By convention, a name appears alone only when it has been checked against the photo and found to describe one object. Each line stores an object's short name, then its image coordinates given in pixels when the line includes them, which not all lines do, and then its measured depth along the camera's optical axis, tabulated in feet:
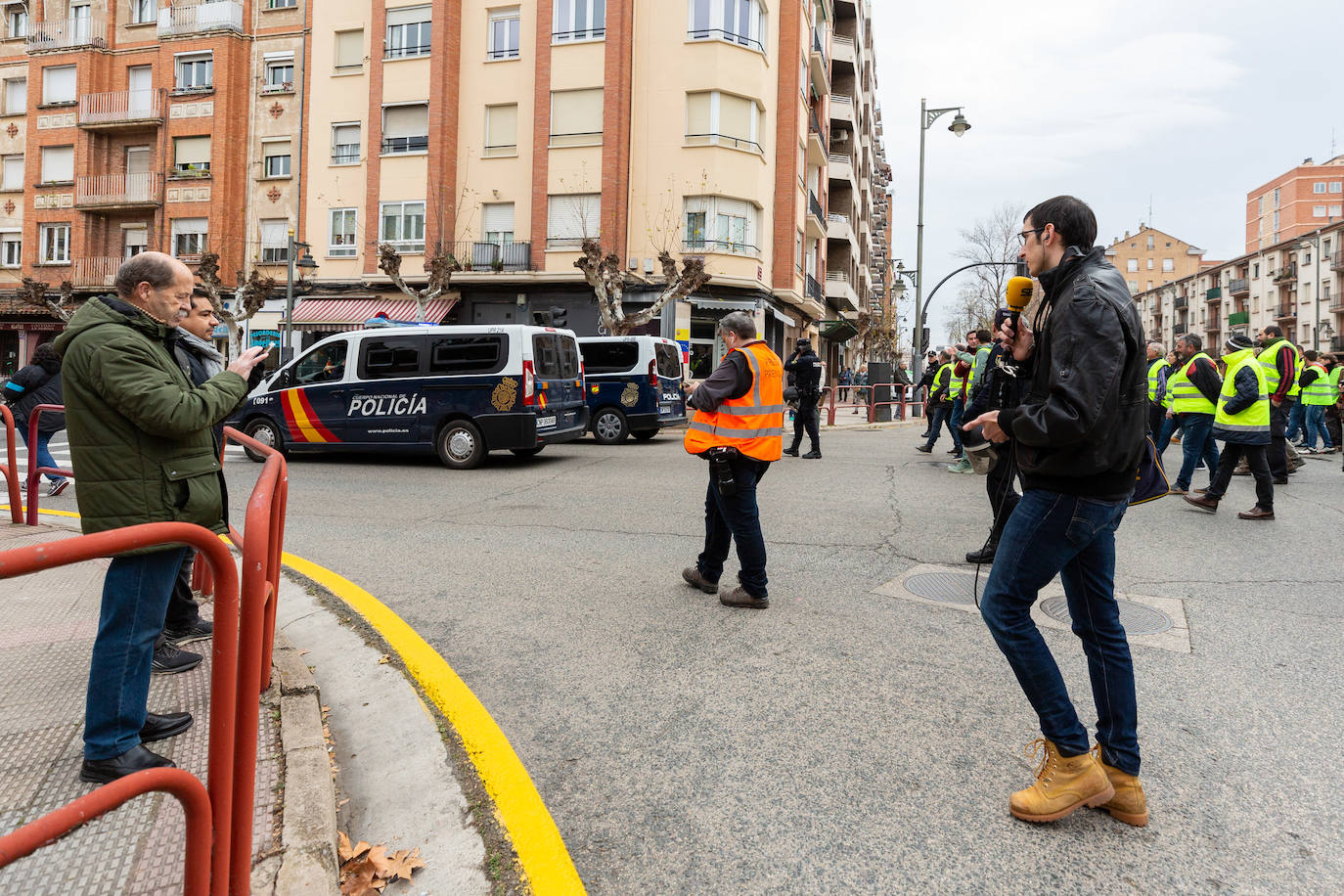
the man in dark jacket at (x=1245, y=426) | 26.94
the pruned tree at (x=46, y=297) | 101.76
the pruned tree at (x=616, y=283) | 75.56
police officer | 42.68
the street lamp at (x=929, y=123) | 90.74
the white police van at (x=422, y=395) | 37.45
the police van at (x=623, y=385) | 51.44
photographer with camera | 15.99
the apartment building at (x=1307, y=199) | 286.66
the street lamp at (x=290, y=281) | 77.94
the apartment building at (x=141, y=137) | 103.45
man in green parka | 8.91
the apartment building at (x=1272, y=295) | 204.03
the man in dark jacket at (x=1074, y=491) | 8.29
